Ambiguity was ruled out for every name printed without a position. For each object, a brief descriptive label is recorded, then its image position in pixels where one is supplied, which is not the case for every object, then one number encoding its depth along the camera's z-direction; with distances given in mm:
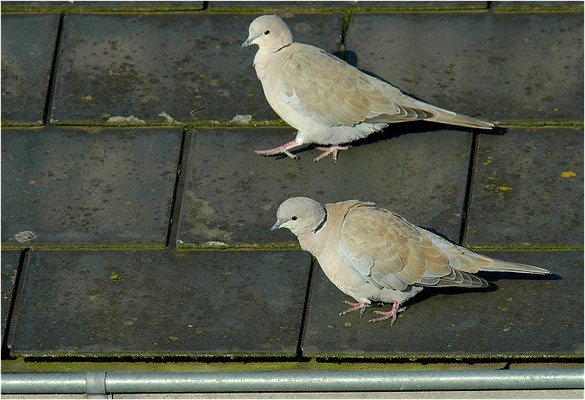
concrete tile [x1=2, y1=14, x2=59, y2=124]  12648
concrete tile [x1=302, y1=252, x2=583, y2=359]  9922
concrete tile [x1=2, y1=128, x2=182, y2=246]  11320
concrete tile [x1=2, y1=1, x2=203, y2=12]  13937
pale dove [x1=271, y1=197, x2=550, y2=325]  10250
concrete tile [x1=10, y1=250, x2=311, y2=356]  10062
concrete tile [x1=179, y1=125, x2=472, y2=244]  11312
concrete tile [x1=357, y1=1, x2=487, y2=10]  13734
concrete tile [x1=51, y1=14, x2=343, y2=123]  12680
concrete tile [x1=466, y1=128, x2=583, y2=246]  11062
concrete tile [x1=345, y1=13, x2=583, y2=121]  12586
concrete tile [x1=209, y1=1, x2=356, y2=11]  13945
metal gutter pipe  8180
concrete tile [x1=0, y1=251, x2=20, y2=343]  10445
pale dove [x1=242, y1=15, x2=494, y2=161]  12055
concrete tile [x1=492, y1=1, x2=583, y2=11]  13703
